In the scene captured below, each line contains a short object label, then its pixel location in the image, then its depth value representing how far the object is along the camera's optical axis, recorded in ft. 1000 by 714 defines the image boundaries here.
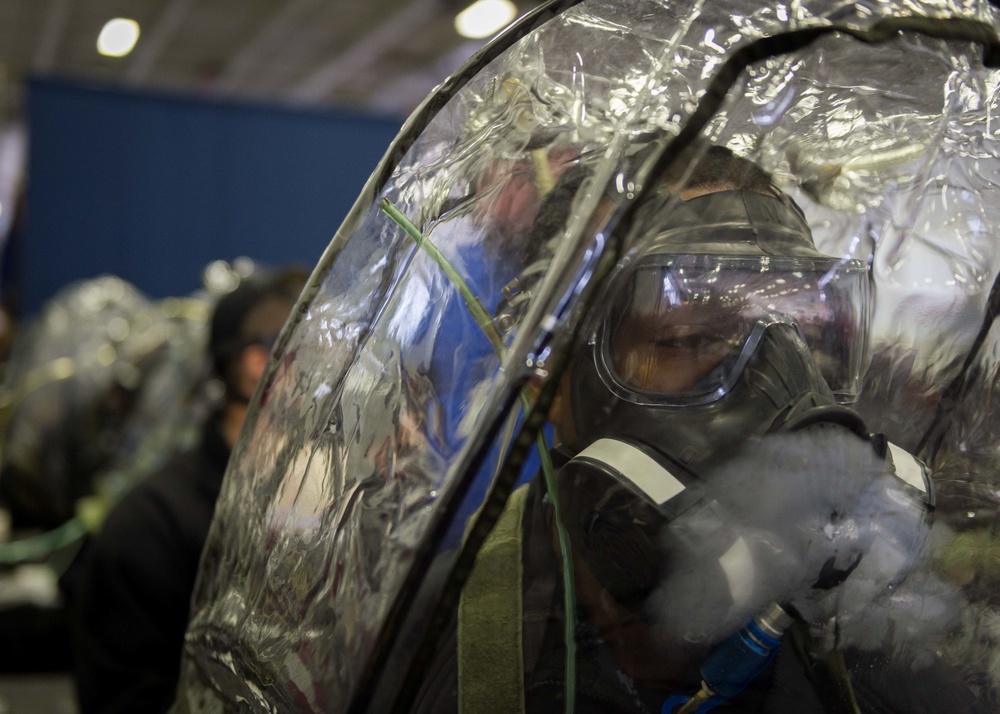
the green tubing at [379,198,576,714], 2.33
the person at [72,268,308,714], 5.99
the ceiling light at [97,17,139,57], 26.10
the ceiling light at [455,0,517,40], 24.12
